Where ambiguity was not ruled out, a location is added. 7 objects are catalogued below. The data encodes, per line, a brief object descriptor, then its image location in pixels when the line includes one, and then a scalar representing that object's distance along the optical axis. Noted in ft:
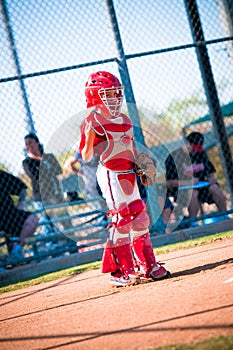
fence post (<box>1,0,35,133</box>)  47.66
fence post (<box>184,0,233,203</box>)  52.03
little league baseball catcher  30.75
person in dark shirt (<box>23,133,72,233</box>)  50.63
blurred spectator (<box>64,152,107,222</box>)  49.29
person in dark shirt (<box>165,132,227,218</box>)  52.58
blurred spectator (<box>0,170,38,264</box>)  49.15
